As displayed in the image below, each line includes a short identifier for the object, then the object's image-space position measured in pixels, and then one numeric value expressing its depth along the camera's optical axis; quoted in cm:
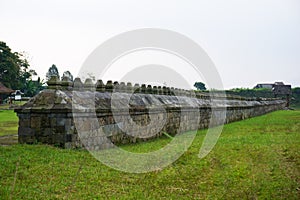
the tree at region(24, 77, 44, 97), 4770
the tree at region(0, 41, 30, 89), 4044
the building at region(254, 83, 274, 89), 7600
